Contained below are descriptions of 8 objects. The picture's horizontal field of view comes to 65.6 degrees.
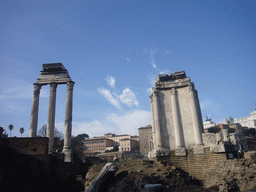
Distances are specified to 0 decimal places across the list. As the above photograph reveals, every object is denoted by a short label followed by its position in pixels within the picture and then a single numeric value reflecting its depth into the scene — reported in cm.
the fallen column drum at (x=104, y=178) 926
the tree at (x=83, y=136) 11021
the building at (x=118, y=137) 11322
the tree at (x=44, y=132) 4296
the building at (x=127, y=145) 9249
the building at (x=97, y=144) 9791
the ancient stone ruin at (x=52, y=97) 2017
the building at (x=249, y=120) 11619
